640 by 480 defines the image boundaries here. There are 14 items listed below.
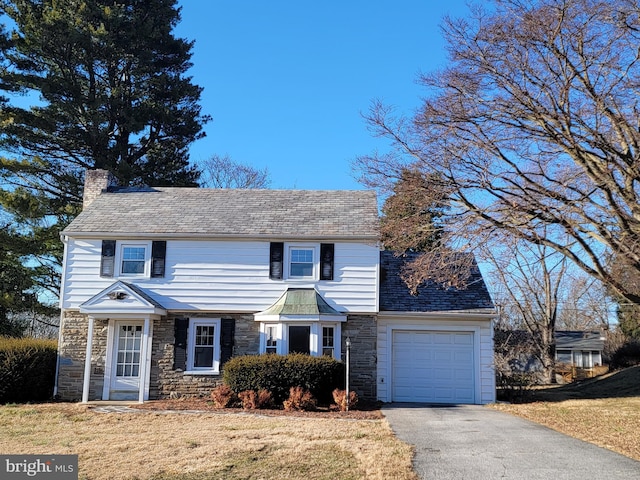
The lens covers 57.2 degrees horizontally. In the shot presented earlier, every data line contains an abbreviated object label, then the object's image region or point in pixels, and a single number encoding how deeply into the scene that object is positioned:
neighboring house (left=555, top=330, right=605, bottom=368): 36.97
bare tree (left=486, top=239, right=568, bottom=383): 27.53
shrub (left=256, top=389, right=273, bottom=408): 14.81
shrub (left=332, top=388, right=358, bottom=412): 14.77
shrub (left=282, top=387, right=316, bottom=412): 14.59
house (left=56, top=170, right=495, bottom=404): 16.77
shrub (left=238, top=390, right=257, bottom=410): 14.76
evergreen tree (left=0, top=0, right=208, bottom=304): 25.53
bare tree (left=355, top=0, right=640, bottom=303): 10.80
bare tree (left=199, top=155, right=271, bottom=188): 36.47
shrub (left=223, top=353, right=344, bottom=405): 15.15
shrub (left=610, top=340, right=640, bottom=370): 27.33
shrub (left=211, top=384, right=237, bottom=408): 15.04
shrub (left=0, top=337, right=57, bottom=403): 15.73
